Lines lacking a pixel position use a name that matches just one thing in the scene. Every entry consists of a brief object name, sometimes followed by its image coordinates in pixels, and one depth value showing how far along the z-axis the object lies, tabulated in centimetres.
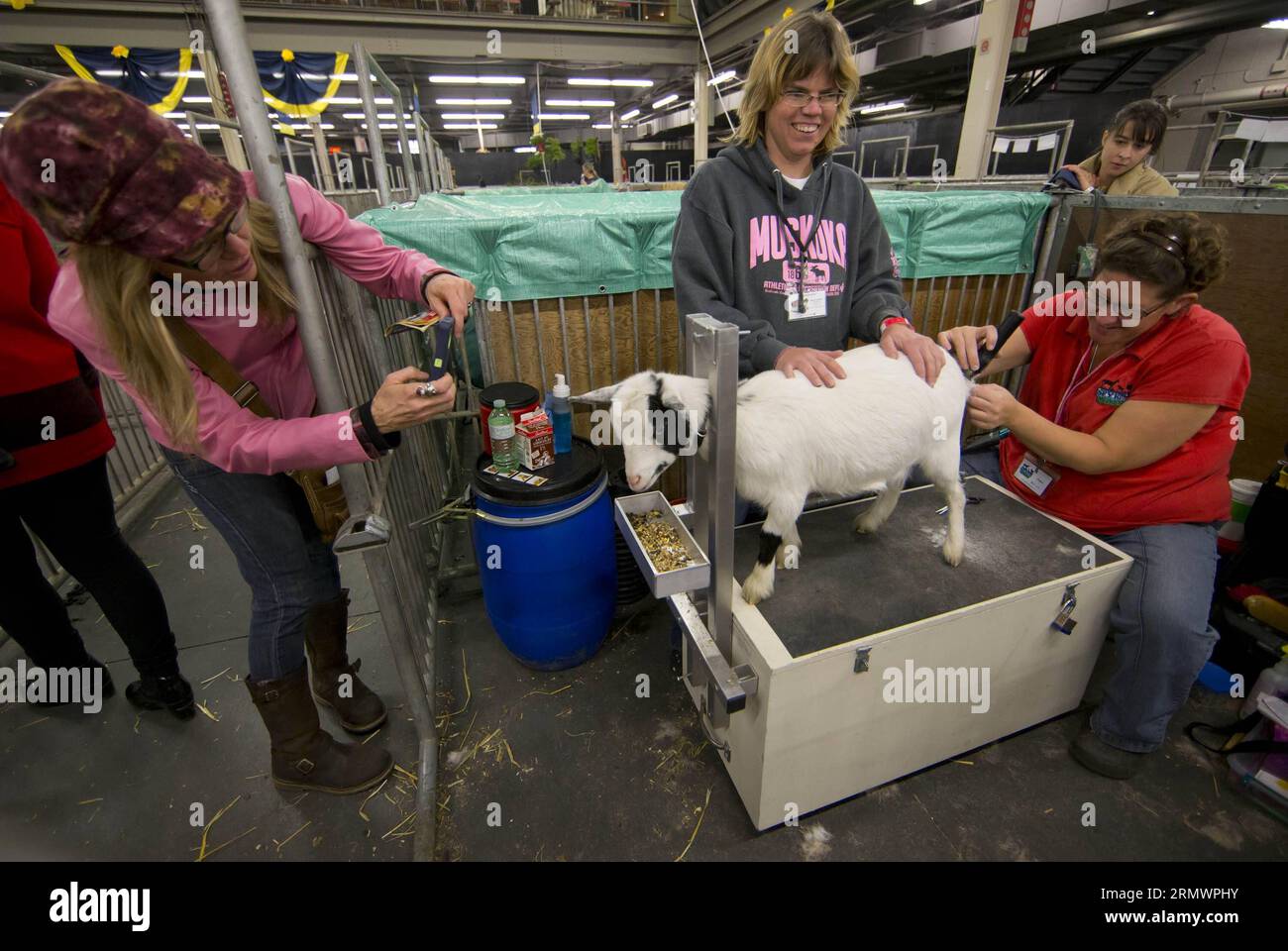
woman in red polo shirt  159
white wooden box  152
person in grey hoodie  154
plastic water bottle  209
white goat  135
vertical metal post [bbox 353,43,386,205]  306
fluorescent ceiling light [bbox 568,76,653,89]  1375
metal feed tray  125
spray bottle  217
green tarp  245
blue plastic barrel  206
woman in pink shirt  86
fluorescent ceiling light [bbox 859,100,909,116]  1736
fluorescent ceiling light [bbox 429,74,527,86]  1313
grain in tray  136
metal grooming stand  109
